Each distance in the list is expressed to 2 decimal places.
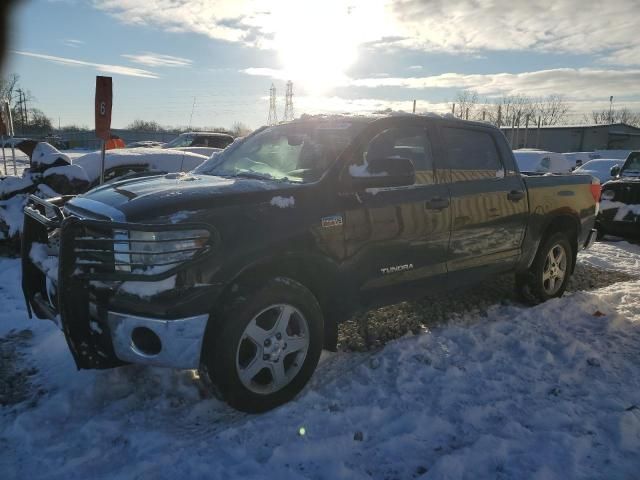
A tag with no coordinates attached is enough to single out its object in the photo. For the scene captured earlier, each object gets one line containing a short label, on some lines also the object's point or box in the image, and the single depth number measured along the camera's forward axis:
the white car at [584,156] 28.69
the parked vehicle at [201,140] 15.16
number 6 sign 7.25
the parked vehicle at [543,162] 17.17
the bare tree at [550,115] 82.75
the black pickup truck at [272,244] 2.72
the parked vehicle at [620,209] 8.72
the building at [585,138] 54.22
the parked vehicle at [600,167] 17.48
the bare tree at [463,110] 62.72
